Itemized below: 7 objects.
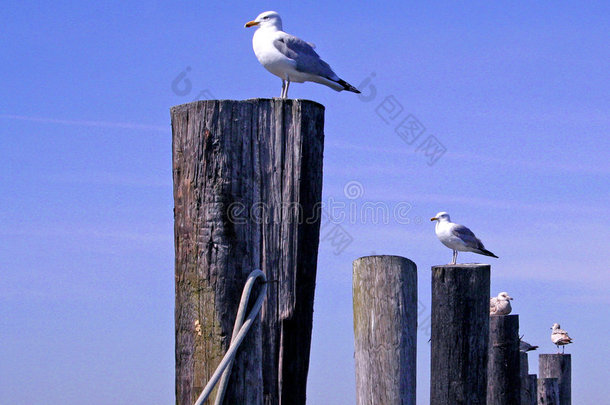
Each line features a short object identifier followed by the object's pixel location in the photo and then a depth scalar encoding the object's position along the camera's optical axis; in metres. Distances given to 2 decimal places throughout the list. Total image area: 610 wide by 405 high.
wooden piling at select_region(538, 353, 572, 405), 23.39
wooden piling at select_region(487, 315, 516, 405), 17.33
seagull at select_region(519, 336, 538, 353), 23.64
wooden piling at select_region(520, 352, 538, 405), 19.64
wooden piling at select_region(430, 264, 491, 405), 13.41
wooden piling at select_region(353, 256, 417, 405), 10.52
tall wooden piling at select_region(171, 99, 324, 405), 7.32
